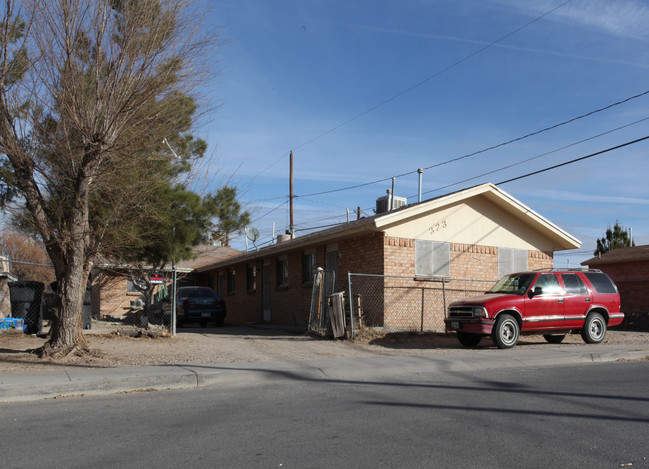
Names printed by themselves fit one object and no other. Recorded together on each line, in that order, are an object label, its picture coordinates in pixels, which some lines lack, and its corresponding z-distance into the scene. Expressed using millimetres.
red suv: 13117
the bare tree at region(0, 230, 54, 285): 41138
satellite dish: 24406
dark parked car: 21453
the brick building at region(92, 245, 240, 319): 28641
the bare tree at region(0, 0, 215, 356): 9703
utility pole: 34175
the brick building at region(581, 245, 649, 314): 22391
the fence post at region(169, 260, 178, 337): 14764
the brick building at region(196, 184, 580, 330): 16094
